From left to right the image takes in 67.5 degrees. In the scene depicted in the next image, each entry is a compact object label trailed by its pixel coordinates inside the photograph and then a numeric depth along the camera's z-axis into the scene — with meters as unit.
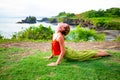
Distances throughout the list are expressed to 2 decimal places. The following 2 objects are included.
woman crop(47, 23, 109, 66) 2.56
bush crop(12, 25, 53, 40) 6.64
